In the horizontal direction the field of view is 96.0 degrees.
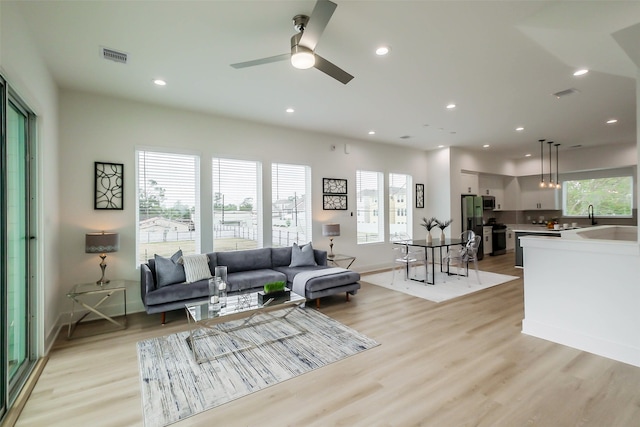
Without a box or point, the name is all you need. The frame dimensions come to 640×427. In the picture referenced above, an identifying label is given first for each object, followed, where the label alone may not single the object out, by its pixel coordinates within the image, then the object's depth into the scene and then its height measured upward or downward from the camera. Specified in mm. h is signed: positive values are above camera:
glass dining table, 5464 -594
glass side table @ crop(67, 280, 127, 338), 3361 -977
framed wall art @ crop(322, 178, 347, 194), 6039 +610
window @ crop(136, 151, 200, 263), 4262 +188
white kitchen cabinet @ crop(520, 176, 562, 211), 8672 +514
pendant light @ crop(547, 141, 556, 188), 6868 +703
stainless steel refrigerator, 7797 -29
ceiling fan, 2014 +1339
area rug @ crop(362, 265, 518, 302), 4852 -1335
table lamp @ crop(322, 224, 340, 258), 5633 -310
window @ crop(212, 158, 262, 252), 4863 +176
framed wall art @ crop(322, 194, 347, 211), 6032 +259
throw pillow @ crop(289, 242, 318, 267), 5008 -731
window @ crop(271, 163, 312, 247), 5457 +206
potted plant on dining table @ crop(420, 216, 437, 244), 5688 -490
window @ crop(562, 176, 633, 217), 7402 +429
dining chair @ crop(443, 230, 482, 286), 5469 -754
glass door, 2094 -272
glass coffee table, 2834 -1293
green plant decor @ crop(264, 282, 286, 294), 3352 -852
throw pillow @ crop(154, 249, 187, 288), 3789 -751
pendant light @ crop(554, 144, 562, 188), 8078 +1119
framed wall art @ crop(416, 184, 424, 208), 7617 +477
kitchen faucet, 7835 -110
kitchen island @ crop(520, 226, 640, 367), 2691 -844
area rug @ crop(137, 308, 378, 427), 2193 -1402
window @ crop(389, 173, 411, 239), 7168 +242
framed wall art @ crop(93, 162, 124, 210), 3908 +422
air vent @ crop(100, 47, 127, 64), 2842 +1627
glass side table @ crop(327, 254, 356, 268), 5645 -913
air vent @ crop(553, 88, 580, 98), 3858 +1638
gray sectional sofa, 3633 -902
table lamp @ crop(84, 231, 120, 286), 3512 -338
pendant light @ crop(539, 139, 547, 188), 7638 +1436
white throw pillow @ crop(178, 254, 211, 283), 3961 -731
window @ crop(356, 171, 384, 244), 6641 +188
